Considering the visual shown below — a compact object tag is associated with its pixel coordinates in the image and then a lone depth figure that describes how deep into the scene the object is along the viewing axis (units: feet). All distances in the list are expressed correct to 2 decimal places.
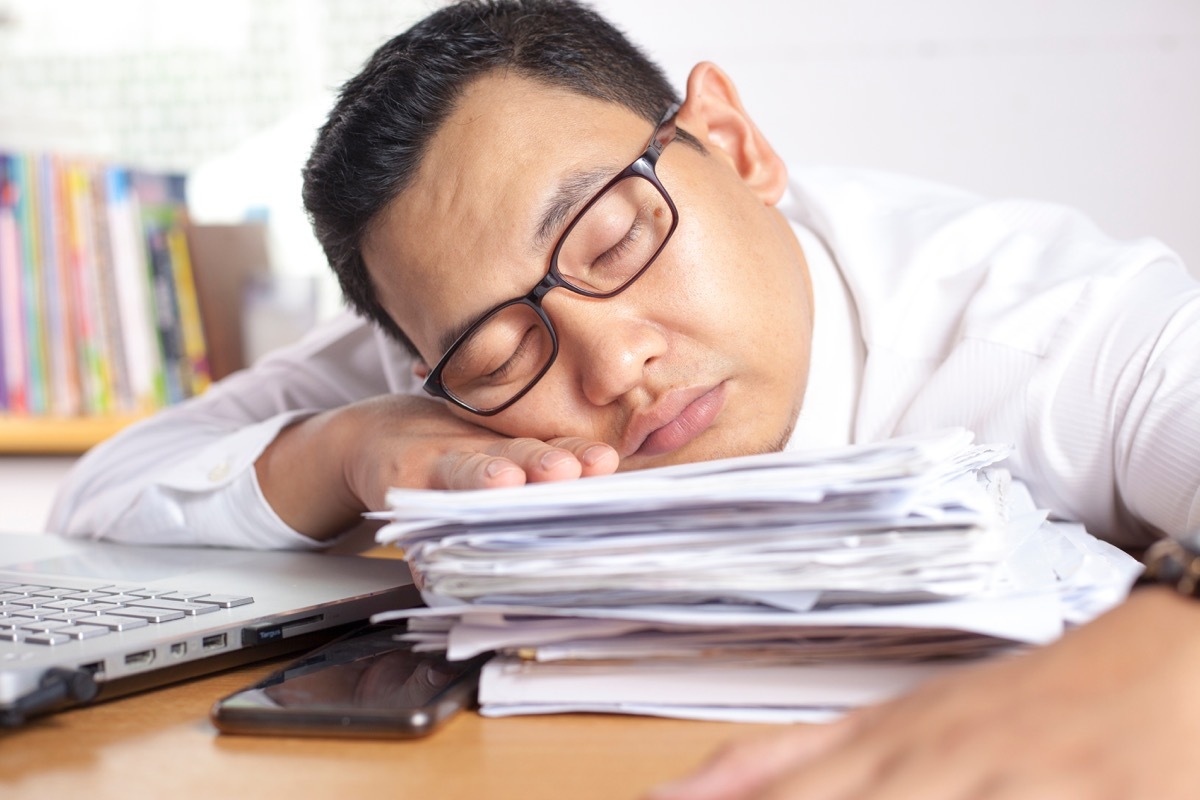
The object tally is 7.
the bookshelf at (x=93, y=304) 6.47
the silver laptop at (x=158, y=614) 1.97
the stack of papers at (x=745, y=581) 1.67
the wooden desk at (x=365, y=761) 1.57
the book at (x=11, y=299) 6.45
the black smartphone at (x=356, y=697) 1.78
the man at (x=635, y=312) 2.81
